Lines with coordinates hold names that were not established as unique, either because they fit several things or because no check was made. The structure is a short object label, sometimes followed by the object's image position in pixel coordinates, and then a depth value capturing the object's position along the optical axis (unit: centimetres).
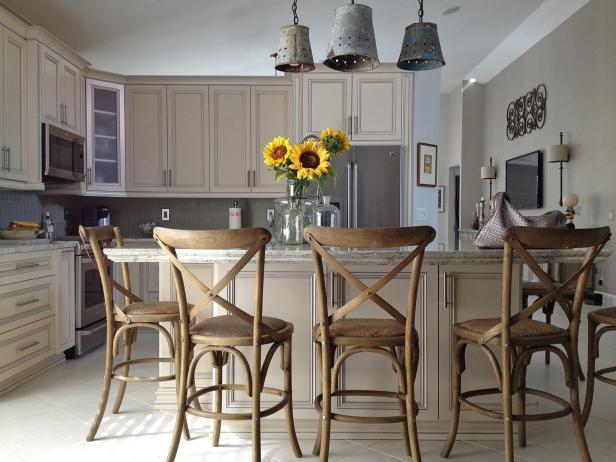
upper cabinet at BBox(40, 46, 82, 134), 412
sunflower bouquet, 247
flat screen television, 768
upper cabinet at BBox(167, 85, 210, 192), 539
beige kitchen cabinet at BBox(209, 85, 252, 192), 539
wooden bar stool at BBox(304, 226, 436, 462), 183
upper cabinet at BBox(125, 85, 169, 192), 537
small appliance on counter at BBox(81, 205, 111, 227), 537
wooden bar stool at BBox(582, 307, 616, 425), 236
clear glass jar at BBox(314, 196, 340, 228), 268
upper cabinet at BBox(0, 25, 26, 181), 371
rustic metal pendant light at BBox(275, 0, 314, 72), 258
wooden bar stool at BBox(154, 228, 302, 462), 190
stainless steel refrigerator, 511
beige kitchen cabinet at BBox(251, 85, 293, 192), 538
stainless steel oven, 409
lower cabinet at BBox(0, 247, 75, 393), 321
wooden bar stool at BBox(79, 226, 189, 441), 245
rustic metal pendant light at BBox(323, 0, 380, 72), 241
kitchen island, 240
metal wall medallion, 763
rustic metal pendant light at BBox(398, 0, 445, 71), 255
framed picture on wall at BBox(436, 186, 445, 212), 1120
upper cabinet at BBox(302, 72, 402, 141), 517
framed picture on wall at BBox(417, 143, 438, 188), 529
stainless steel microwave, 411
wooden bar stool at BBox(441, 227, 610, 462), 190
